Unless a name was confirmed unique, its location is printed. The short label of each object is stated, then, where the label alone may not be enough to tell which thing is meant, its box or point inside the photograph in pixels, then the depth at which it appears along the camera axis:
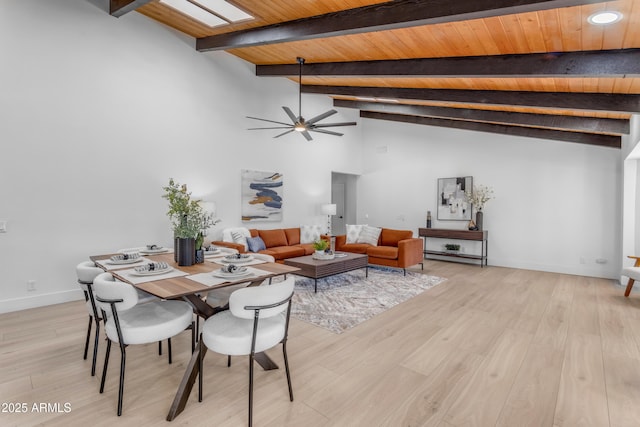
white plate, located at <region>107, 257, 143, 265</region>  2.69
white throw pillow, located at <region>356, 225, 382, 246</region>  6.77
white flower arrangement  7.11
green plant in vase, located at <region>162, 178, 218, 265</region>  2.67
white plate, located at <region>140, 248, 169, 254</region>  3.29
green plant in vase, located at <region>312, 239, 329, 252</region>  5.32
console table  6.87
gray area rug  3.83
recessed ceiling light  2.22
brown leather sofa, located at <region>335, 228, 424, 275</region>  5.91
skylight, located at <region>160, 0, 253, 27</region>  3.95
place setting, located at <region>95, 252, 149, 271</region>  2.62
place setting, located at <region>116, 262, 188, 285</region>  2.25
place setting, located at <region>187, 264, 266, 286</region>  2.20
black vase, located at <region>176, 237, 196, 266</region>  2.68
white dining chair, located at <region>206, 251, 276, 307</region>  2.91
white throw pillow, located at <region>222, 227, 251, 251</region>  5.87
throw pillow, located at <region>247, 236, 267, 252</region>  5.84
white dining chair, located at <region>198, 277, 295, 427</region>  1.94
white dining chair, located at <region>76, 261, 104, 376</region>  2.47
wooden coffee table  4.83
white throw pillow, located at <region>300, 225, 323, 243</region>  7.20
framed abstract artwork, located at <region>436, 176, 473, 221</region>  7.41
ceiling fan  5.06
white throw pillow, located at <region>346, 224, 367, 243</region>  6.91
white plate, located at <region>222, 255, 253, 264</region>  2.76
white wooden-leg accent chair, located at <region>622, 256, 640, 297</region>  4.43
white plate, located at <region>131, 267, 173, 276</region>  2.32
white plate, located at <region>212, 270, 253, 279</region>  2.27
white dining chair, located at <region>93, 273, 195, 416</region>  2.03
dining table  2.03
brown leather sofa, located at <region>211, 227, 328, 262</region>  5.75
